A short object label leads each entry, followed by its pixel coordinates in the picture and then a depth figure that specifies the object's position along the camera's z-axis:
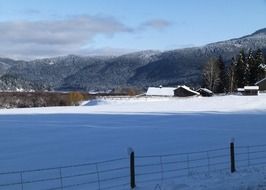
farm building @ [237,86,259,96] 98.69
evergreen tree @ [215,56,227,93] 129.12
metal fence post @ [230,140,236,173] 15.64
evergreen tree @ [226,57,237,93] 122.56
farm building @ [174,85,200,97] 132.65
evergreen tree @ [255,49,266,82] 117.06
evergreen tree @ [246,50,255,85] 117.62
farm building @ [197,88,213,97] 120.30
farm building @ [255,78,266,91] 109.00
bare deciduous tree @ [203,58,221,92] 130.75
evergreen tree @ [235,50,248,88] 117.97
